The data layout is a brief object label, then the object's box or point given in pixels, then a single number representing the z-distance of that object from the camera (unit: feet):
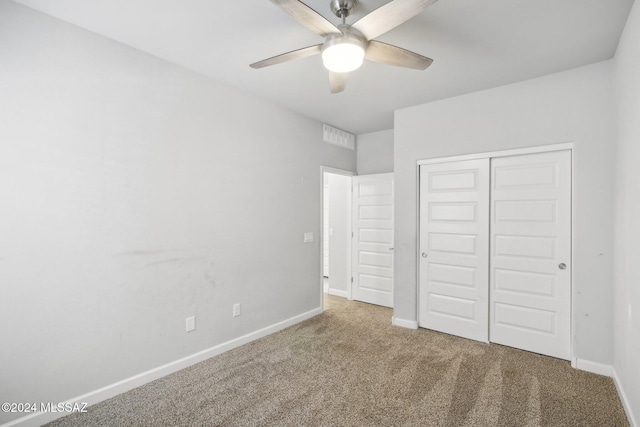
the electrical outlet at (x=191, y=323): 9.11
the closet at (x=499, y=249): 9.50
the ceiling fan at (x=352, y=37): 4.99
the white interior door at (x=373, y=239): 14.83
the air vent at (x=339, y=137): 14.36
